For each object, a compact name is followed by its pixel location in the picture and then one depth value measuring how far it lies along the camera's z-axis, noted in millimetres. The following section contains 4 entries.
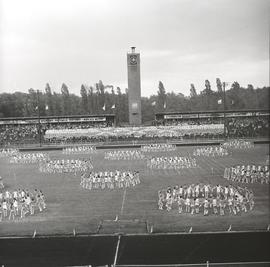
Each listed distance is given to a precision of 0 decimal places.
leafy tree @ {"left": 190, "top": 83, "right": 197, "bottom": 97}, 128000
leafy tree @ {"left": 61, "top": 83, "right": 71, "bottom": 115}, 110188
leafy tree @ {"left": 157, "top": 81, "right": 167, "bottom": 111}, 114062
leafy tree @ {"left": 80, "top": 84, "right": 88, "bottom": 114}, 110188
